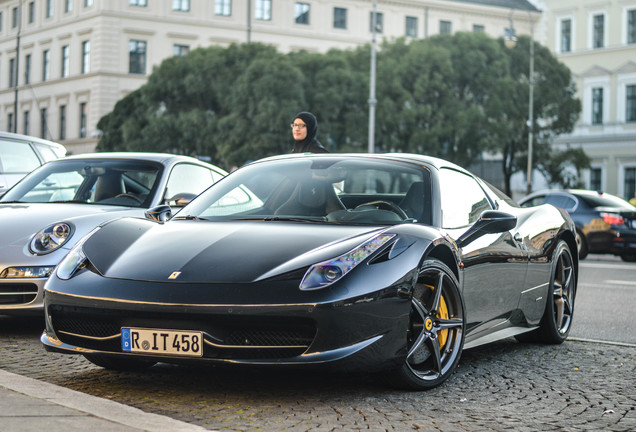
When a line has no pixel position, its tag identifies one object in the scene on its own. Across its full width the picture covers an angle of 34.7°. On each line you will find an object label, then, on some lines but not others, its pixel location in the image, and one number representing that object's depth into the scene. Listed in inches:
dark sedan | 778.8
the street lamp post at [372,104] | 1697.2
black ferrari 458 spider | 178.2
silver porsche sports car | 268.1
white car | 470.6
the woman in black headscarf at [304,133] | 366.3
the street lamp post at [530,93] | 1932.8
